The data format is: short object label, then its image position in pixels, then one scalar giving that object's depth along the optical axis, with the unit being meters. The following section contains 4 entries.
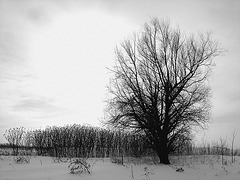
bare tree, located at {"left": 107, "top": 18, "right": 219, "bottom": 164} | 16.61
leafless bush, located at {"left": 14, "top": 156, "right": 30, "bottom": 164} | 12.26
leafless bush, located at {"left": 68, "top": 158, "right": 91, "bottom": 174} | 9.84
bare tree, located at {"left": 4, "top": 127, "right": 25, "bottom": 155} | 20.18
